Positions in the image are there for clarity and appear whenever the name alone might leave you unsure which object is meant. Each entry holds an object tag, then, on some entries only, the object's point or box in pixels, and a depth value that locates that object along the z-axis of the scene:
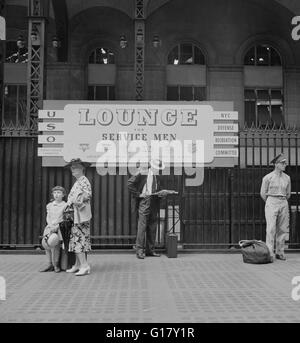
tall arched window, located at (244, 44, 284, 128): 21.59
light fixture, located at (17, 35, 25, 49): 18.91
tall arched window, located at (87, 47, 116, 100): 21.42
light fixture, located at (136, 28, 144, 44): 14.43
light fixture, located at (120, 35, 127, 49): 19.97
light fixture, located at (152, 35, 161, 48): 19.80
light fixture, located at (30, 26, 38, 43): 12.26
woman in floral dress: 7.60
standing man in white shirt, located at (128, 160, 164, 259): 9.42
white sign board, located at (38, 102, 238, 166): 10.49
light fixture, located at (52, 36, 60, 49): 19.58
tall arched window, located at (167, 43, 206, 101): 21.48
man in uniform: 9.21
